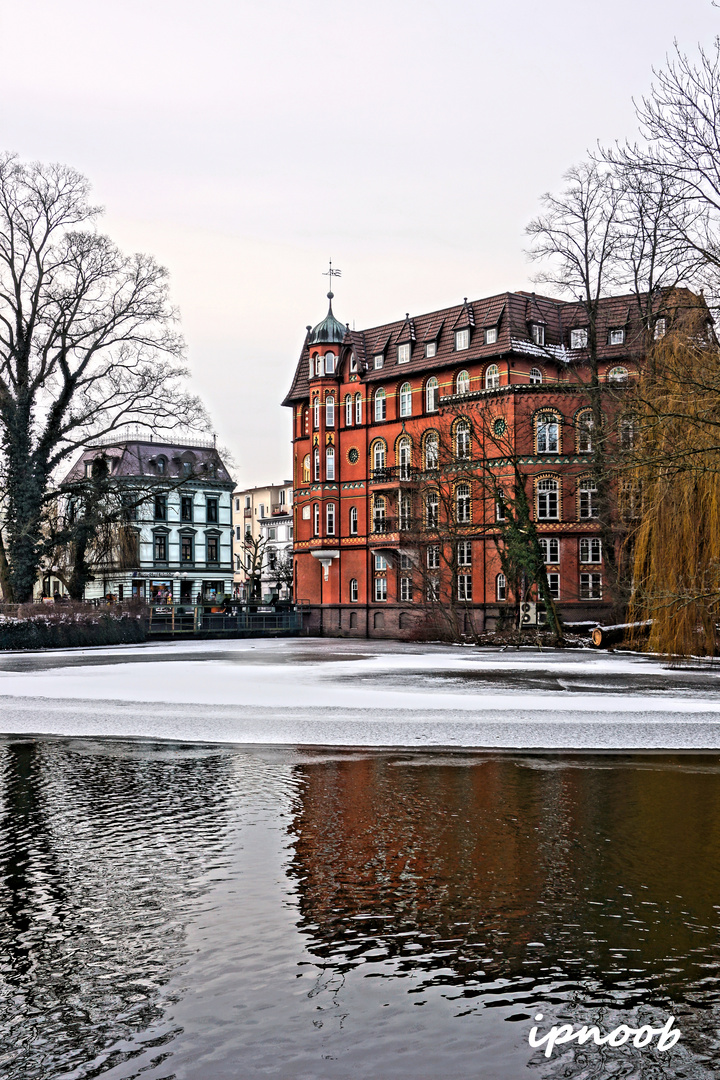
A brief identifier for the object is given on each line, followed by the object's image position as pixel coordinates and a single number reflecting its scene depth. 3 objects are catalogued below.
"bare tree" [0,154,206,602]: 43.56
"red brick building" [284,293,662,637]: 50.62
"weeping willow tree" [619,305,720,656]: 26.16
